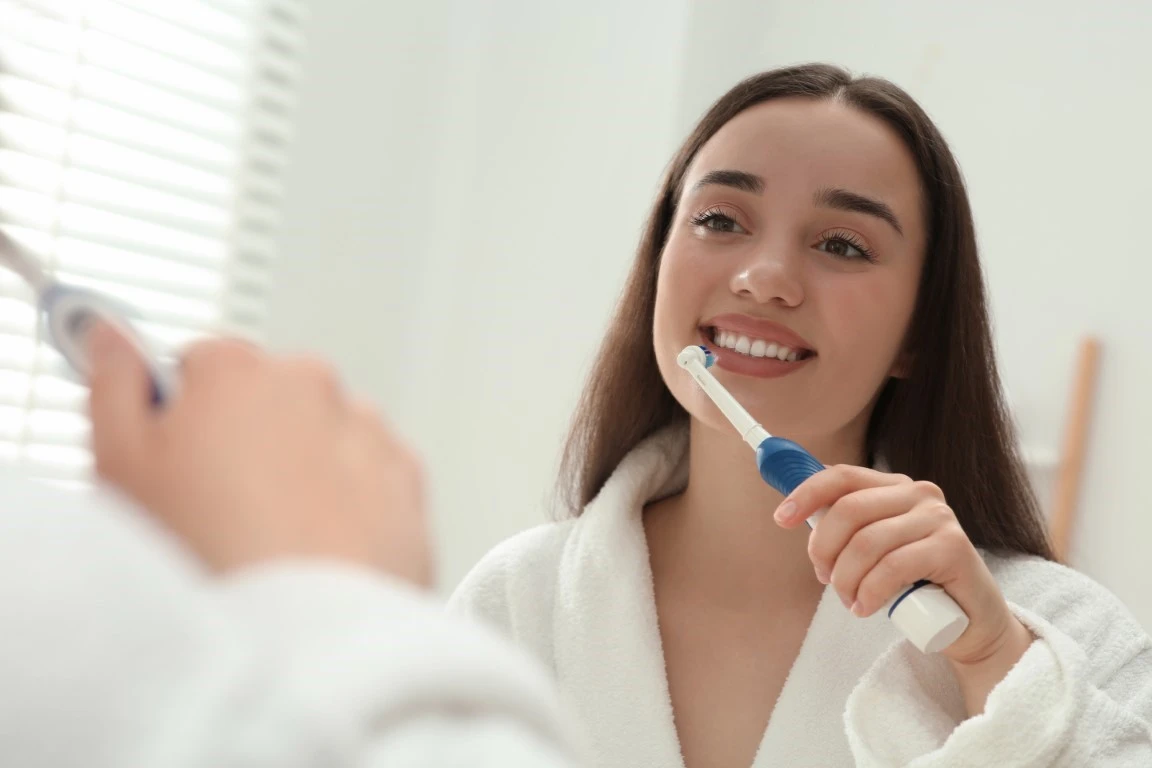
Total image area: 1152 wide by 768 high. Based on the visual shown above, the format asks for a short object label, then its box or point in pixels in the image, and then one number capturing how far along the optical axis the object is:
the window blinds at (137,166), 1.23
